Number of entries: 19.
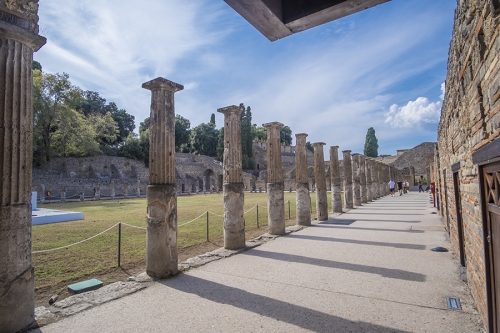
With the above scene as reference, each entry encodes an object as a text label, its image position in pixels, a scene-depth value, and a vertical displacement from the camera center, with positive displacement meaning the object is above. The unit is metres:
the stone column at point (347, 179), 16.08 +0.12
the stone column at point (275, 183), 8.47 +0.01
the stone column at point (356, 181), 17.62 -0.01
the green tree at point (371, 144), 57.64 +7.48
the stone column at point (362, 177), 18.86 +0.25
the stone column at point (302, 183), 10.12 -0.03
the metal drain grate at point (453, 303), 3.36 -1.52
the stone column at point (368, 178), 21.09 +0.16
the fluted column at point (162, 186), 4.86 +0.00
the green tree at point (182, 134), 54.47 +10.03
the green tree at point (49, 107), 30.39 +9.01
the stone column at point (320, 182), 11.51 -0.01
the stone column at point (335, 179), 13.95 +0.12
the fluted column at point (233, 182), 6.73 +0.05
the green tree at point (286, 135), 73.79 +12.51
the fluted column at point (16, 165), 3.02 +0.28
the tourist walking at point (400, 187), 27.05 -0.76
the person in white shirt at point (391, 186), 27.44 -0.63
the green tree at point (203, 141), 57.39 +8.95
